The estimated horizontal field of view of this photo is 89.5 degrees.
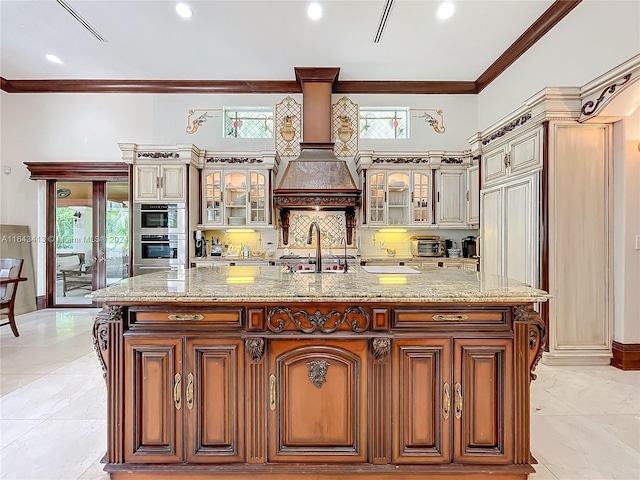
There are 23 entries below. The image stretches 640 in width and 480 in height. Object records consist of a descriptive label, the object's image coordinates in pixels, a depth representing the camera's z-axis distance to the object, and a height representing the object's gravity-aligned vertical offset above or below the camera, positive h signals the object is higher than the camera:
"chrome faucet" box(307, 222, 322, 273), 2.25 -0.15
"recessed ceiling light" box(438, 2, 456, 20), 3.45 +2.50
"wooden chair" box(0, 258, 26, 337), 3.70 -0.56
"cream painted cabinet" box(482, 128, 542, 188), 3.11 +0.87
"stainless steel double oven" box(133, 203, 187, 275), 4.63 +0.05
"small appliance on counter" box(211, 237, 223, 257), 5.04 -0.17
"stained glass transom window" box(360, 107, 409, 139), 5.37 +1.92
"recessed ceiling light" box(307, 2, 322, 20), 3.48 +2.52
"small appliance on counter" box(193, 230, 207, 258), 4.89 -0.08
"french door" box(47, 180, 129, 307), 5.30 +0.14
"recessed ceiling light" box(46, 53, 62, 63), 4.50 +2.56
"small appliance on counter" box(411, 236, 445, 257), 5.09 -0.14
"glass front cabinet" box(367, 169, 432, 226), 5.01 +0.70
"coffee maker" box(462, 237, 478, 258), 5.04 -0.13
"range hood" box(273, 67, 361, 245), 4.23 +0.96
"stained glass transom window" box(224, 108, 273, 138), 5.32 +1.92
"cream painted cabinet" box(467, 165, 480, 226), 4.65 +0.64
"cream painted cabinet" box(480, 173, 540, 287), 3.11 +0.10
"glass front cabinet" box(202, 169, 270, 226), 4.94 +0.67
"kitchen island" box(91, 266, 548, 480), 1.52 -0.70
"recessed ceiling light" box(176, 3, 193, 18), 3.46 +2.51
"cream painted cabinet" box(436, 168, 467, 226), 4.98 +0.65
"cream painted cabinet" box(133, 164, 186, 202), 4.62 +0.81
